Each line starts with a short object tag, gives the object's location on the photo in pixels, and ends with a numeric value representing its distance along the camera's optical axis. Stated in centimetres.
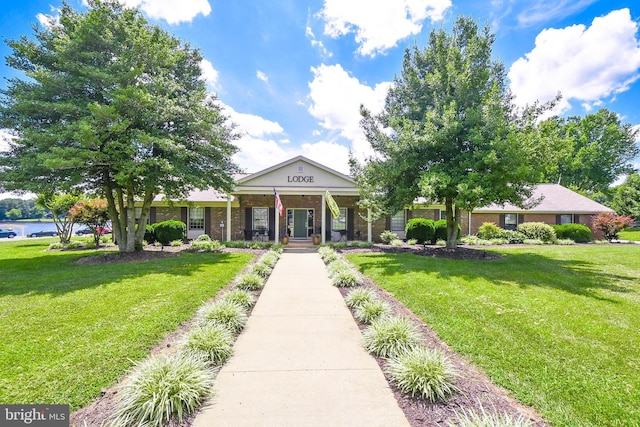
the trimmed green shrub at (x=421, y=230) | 1648
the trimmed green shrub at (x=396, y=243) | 1571
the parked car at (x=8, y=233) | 2667
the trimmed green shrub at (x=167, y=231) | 1567
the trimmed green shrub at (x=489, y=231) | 1730
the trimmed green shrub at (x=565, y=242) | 1657
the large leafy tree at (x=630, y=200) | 2973
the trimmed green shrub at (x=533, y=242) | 1648
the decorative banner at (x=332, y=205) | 1415
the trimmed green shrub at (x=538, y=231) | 1688
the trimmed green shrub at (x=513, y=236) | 1686
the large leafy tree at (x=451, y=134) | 915
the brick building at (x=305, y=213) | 1633
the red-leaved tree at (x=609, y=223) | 1791
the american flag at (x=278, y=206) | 1391
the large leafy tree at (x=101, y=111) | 915
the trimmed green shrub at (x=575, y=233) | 1788
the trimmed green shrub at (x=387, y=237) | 1698
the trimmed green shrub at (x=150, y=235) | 1597
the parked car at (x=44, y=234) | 2764
